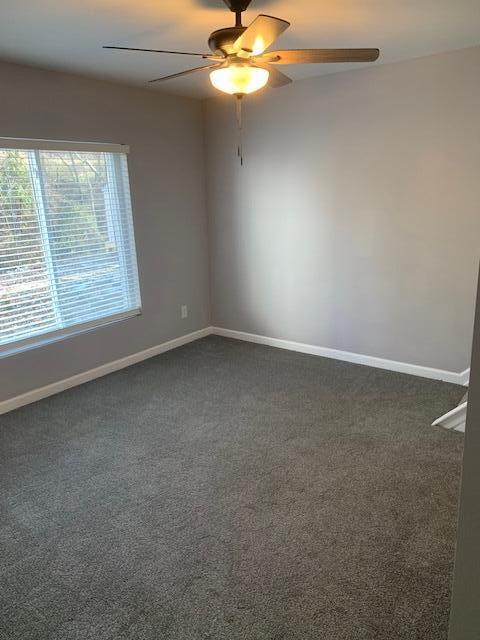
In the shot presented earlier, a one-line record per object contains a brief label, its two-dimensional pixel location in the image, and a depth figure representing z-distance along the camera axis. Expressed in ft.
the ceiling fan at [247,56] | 6.66
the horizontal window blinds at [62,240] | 10.62
